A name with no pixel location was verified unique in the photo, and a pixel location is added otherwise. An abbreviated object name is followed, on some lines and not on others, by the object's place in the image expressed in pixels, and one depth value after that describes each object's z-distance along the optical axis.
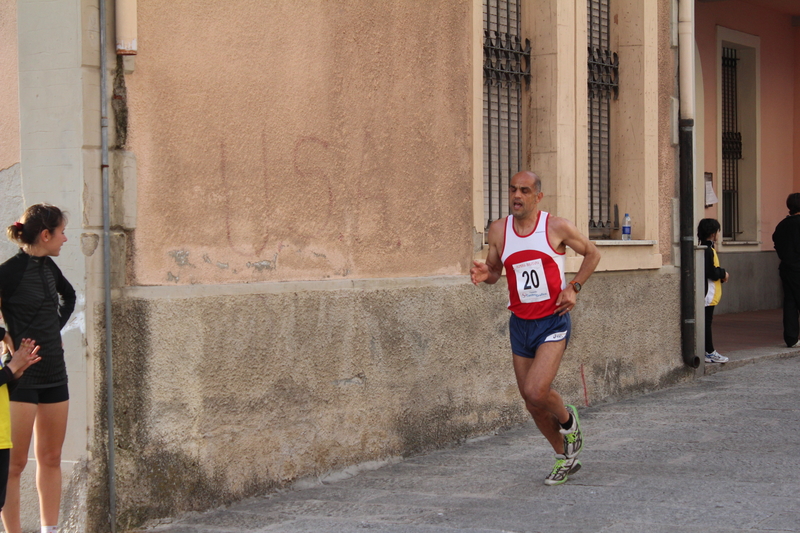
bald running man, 11.43
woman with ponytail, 8.69
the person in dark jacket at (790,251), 22.81
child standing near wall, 20.39
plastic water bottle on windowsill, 18.40
